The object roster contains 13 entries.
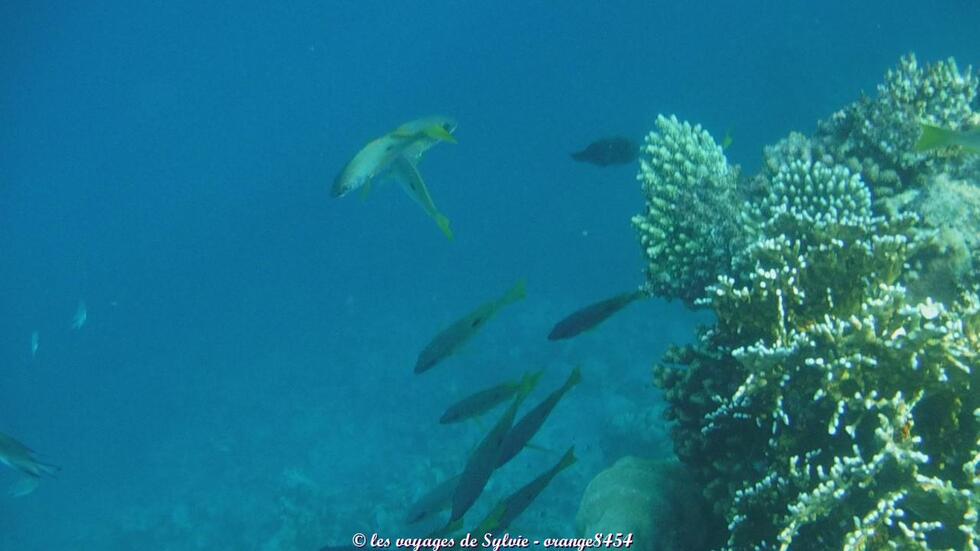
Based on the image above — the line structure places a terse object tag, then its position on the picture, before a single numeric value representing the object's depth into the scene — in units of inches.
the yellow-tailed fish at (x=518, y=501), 146.7
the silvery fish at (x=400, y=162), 171.8
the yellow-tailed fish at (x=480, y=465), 140.6
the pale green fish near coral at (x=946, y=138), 126.7
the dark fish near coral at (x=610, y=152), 303.3
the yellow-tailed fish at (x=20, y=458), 182.7
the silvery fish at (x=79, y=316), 576.1
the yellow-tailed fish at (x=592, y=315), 173.2
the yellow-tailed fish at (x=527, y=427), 147.9
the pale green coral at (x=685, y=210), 218.1
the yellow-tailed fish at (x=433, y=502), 213.3
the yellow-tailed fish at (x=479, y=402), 176.9
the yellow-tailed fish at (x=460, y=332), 175.6
